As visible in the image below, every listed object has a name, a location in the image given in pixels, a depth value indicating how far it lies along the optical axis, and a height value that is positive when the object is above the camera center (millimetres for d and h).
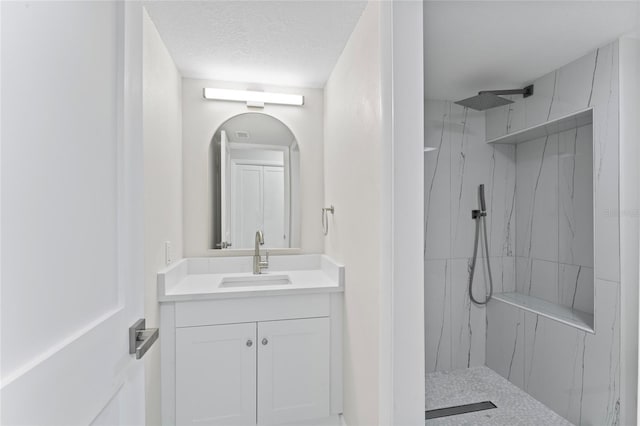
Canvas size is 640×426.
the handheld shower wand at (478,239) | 2682 -243
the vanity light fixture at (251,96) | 2336 +854
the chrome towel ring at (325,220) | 2329 -71
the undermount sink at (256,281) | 2227 -497
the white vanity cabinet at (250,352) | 1765 -817
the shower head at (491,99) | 2197 +783
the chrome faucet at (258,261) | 2312 -365
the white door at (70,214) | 420 -6
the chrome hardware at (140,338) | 733 -304
